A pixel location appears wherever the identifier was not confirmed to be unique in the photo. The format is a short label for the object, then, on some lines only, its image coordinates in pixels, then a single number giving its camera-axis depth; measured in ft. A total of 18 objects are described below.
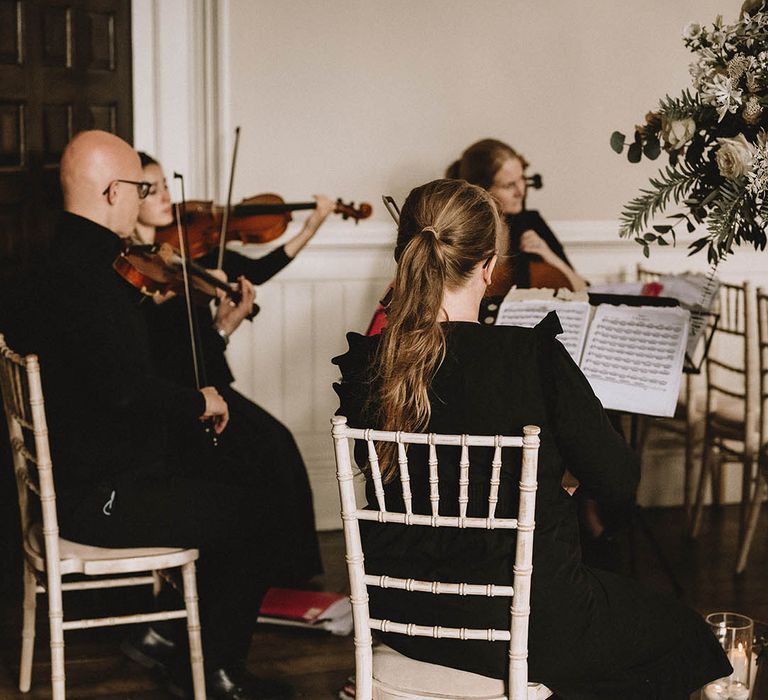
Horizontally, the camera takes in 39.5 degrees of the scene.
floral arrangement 6.73
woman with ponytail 5.64
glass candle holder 7.22
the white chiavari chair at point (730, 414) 11.48
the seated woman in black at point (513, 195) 11.82
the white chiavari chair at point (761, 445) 11.10
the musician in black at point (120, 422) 7.72
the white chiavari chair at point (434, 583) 5.38
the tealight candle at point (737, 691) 7.22
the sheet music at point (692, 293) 9.93
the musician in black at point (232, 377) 10.54
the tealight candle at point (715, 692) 7.22
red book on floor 10.03
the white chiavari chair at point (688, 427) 12.76
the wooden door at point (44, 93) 11.62
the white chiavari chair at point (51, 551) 7.64
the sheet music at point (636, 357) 8.60
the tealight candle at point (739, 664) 7.25
